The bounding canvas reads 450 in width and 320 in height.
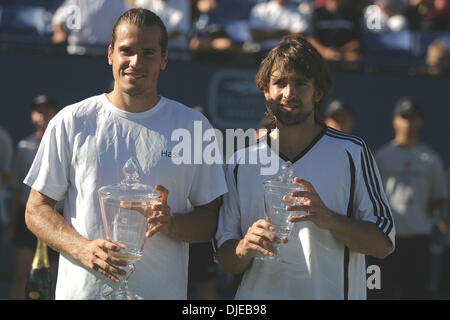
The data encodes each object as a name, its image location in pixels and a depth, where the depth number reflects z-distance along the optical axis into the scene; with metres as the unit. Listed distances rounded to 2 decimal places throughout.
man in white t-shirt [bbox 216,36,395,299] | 5.65
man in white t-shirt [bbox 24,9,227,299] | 5.56
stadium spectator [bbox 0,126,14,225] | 13.45
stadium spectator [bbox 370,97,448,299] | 13.97
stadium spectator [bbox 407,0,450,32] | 20.25
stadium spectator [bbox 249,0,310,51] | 16.86
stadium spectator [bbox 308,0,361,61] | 16.58
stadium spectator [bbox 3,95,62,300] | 12.26
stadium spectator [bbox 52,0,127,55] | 15.02
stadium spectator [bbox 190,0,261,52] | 16.45
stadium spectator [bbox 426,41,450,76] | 15.61
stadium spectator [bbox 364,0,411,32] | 20.14
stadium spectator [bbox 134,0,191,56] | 15.88
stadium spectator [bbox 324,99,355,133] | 13.21
